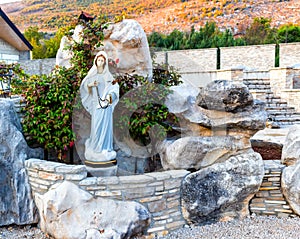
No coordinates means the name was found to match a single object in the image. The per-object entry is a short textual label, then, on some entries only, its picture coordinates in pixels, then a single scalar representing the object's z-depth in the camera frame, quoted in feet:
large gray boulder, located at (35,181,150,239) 12.63
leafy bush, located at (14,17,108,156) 15.79
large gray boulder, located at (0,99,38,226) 14.57
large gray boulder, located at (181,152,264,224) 14.34
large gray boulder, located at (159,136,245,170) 15.43
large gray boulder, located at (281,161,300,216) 14.88
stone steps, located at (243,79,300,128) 33.22
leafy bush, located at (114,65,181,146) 16.78
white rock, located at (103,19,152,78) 19.27
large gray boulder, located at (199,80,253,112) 15.30
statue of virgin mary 14.55
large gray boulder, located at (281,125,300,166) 15.33
